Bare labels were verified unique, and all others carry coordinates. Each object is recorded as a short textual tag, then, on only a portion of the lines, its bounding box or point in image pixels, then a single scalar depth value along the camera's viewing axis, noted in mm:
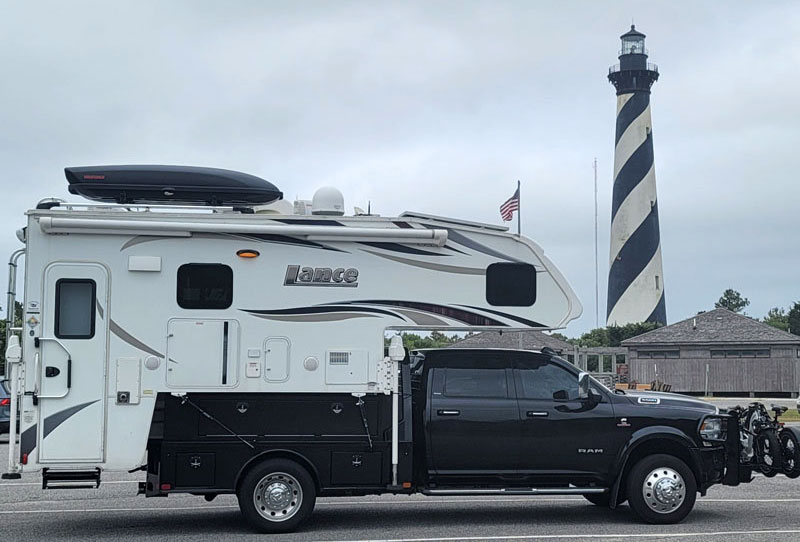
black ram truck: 10742
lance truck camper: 10641
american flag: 17642
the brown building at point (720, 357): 41688
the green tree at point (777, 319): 67631
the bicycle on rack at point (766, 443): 11438
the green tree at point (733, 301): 85438
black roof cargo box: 10977
